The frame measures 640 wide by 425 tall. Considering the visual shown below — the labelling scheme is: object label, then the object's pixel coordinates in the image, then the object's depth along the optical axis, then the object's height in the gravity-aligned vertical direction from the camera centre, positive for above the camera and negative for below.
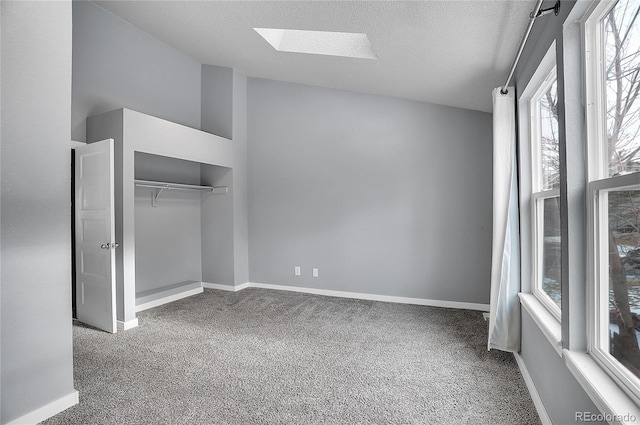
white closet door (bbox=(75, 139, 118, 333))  3.05 -0.20
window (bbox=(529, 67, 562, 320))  2.05 +0.11
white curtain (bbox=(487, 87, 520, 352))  2.58 -0.16
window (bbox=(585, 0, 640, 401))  1.13 +0.09
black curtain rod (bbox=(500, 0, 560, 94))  1.55 +0.99
